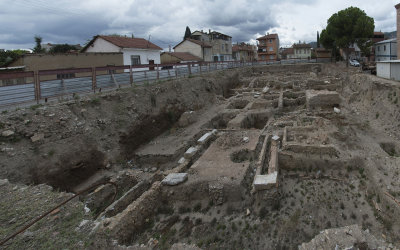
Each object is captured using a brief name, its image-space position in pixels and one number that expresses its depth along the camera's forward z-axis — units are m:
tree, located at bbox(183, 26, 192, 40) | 62.70
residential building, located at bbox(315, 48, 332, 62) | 55.69
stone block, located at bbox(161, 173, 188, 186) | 9.19
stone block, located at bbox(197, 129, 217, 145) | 12.59
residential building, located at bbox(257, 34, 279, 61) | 68.81
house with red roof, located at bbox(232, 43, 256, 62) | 62.38
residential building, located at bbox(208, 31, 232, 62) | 50.31
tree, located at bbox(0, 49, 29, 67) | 29.66
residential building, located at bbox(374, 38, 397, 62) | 33.31
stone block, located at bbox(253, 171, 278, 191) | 8.20
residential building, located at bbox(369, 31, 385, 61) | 51.59
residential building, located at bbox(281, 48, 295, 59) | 74.38
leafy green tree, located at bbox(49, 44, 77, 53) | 43.21
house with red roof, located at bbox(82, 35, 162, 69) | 25.49
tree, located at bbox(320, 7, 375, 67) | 31.88
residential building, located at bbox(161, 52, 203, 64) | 36.50
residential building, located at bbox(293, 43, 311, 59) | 70.62
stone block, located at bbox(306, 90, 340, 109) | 16.56
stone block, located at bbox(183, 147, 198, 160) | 11.22
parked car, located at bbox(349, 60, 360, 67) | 34.34
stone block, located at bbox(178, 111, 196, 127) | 16.67
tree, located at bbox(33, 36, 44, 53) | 42.53
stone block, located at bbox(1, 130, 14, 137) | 9.34
